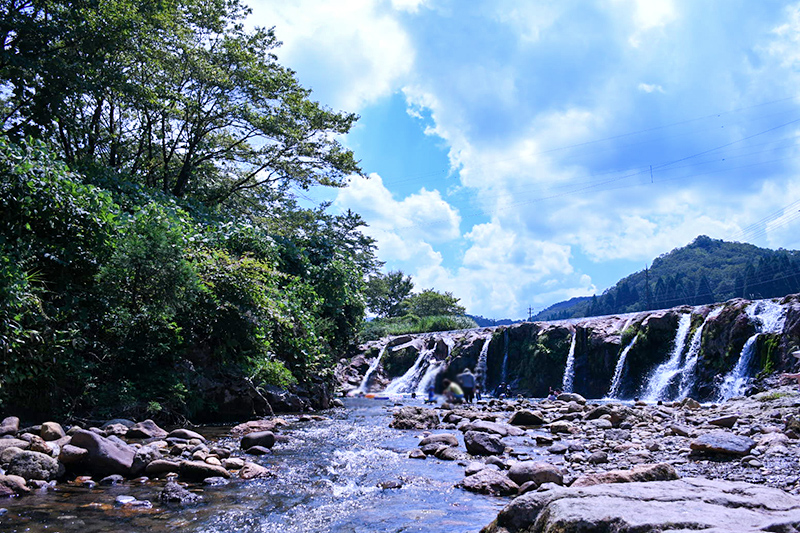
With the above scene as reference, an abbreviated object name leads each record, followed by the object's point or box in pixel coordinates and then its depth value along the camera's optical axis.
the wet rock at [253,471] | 6.13
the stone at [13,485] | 4.80
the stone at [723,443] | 6.72
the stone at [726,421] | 9.62
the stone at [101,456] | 5.65
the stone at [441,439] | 8.59
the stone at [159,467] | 5.94
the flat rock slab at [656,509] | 2.65
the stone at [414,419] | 11.52
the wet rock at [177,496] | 4.99
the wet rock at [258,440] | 7.94
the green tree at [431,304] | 56.94
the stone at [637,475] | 4.88
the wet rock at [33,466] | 5.16
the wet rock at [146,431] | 7.72
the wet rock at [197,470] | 5.86
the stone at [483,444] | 7.97
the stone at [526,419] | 12.04
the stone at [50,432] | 6.38
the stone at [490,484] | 5.62
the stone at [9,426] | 6.32
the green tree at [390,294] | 54.09
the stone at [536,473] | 5.67
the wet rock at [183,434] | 7.92
